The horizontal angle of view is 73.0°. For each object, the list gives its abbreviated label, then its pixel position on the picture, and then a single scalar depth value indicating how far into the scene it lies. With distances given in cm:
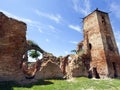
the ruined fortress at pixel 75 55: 873
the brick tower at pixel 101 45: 1230
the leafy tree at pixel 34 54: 1817
